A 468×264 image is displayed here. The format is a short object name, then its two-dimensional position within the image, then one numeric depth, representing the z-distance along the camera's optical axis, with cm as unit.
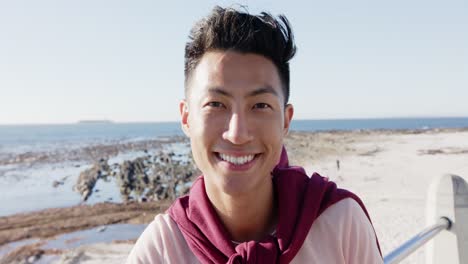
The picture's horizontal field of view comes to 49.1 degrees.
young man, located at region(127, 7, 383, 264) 66
